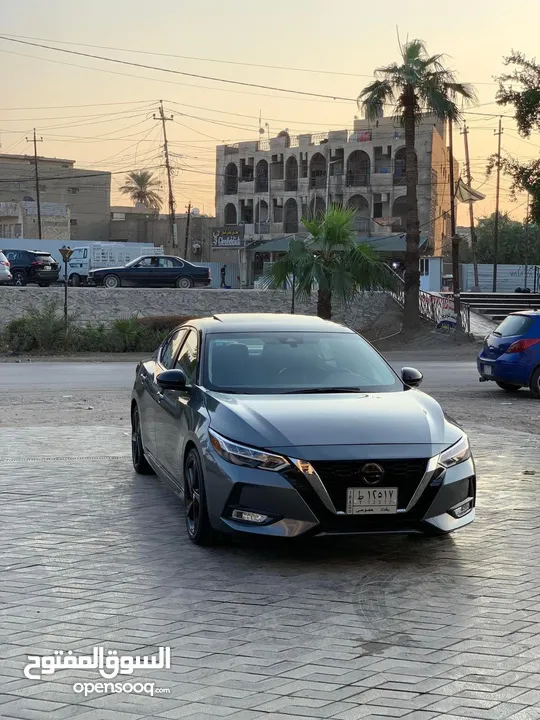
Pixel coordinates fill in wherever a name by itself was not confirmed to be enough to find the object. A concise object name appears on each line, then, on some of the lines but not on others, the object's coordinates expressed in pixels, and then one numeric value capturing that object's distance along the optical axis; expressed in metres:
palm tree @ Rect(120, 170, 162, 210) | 111.62
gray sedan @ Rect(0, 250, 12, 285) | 45.44
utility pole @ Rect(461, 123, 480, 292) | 70.44
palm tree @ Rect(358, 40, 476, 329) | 38.53
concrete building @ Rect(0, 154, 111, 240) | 95.12
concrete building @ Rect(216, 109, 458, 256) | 82.31
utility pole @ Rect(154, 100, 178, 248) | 74.69
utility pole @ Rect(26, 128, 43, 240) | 76.31
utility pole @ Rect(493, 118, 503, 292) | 61.44
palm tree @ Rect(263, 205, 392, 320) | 31.78
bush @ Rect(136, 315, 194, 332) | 34.81
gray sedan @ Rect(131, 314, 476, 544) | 6.57
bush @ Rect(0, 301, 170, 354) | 32.34
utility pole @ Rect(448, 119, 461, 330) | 37.75
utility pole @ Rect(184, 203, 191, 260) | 80.75
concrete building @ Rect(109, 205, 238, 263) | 90.75
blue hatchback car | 18.45
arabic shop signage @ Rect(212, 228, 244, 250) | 83.69
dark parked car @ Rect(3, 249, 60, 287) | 48.69
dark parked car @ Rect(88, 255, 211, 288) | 47.44
